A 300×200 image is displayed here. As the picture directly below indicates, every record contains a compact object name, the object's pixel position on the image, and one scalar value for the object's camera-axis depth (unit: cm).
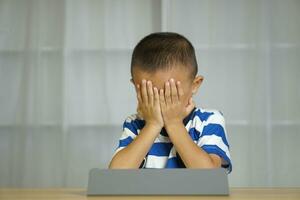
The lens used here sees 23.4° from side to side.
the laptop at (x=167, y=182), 107
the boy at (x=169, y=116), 146
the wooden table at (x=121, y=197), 108
